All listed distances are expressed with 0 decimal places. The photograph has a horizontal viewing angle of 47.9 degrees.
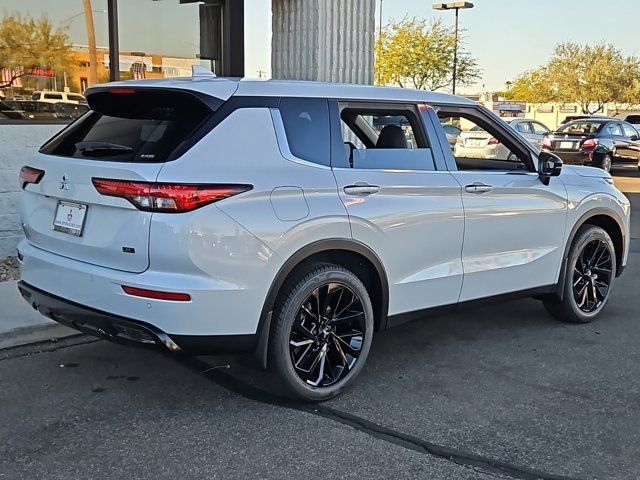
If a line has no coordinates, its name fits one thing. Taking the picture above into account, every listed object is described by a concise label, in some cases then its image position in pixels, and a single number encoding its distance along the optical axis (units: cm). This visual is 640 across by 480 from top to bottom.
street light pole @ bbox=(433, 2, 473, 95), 2962
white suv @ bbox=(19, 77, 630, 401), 359
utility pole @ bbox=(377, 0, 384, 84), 3634
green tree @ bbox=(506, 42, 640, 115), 4659
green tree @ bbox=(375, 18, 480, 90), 3541
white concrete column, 948
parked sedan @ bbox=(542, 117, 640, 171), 1998
